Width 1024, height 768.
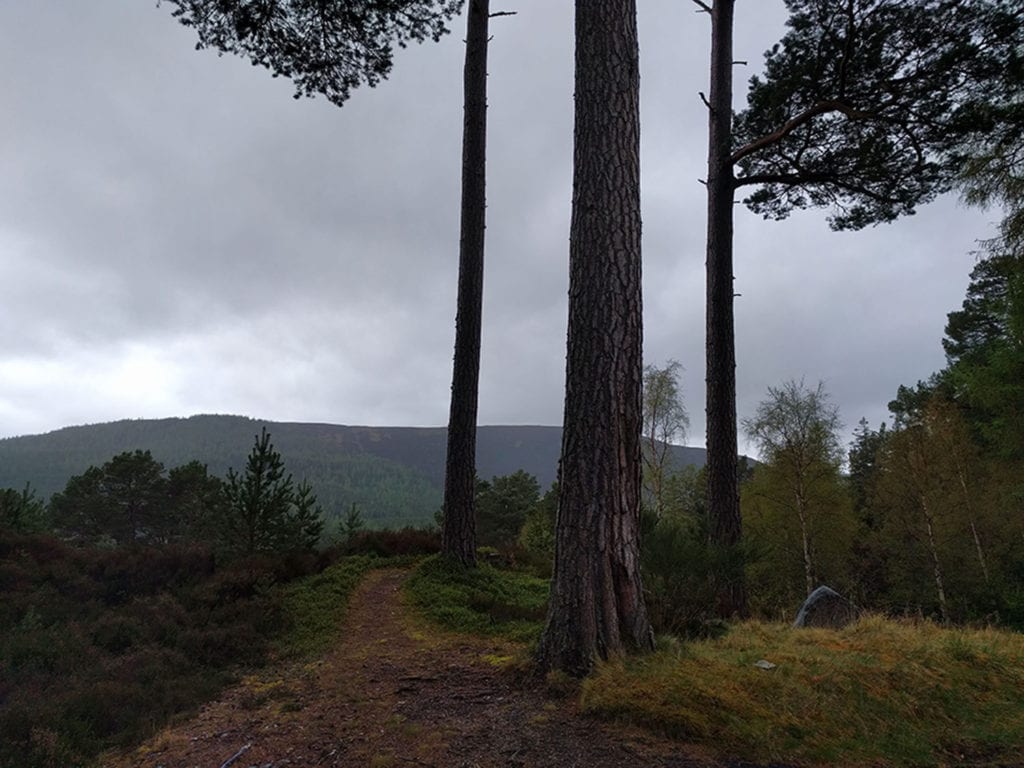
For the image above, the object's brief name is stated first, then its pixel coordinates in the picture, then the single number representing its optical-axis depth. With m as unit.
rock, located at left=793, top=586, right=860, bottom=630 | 6.21
